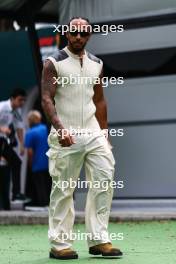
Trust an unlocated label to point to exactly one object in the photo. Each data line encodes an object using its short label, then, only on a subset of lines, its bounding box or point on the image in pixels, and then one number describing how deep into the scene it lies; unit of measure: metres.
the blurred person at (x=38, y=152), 14.69
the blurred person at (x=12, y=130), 13.27
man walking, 7.18
